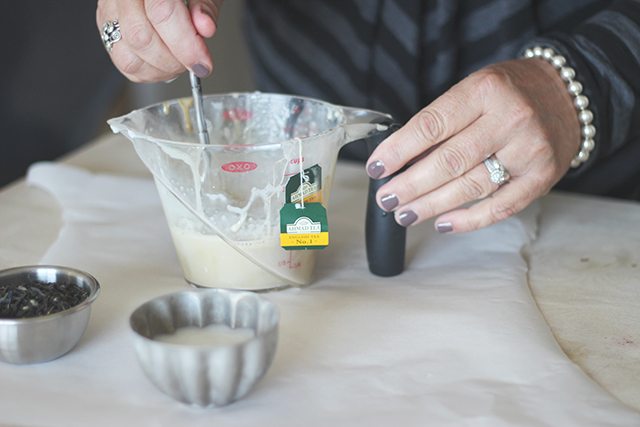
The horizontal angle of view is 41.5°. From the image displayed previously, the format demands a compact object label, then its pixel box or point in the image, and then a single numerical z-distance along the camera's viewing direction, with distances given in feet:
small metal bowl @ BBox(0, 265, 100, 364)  2.28
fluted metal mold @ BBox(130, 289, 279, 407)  2.03
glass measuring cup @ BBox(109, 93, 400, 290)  2.69
